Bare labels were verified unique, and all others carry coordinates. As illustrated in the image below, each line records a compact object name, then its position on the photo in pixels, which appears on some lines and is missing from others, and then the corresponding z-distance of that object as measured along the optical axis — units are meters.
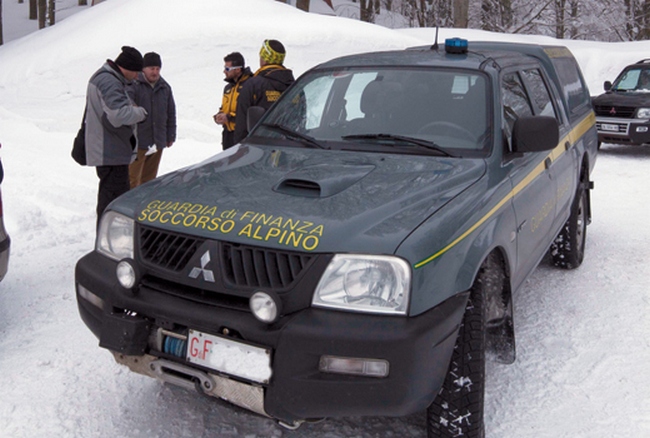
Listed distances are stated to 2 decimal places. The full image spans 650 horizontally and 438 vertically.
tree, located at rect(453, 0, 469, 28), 22.62
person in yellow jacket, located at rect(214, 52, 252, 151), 6.84
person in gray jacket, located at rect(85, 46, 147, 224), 5.32
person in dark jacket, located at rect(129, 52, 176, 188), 6.29
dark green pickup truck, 2.53
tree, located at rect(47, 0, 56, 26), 31.47
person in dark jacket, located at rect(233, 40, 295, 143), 6.14
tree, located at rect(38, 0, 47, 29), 30.50
